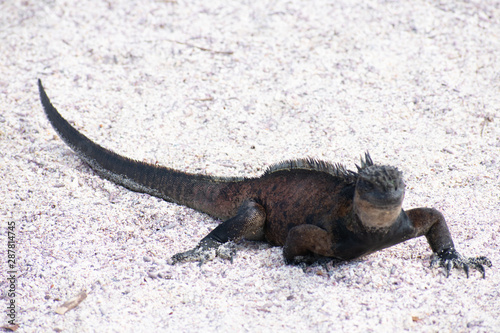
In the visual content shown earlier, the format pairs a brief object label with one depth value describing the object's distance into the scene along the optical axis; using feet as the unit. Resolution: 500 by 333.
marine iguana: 17.57
